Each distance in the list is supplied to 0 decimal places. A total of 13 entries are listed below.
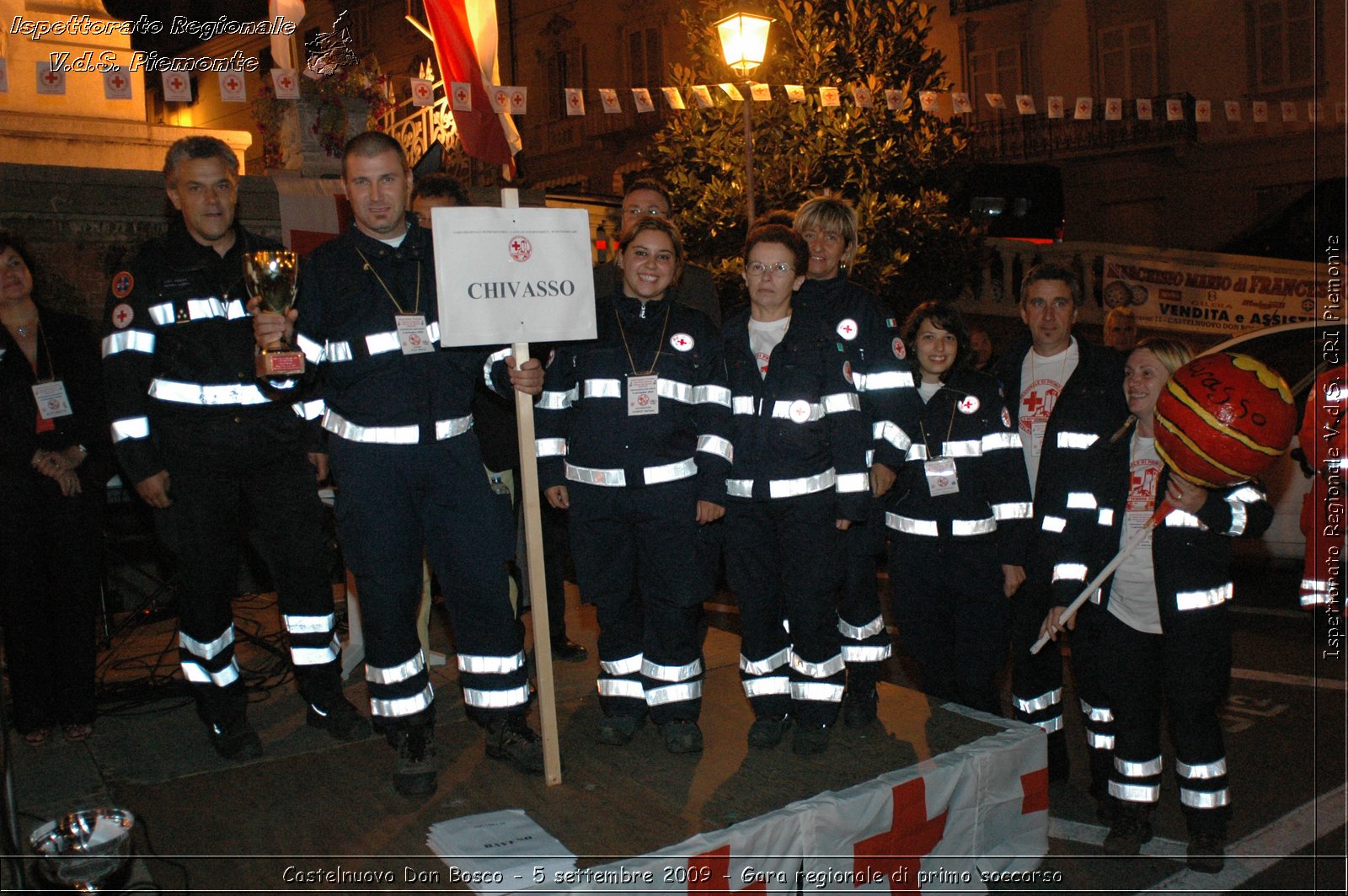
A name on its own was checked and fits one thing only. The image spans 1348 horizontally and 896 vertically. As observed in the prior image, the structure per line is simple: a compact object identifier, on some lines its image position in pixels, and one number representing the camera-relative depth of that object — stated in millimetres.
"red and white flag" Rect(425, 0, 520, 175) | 7055
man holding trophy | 4242
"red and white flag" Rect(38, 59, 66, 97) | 6578
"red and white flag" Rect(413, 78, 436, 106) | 8328
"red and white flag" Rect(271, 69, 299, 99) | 7852
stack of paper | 3178
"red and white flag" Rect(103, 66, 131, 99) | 6996
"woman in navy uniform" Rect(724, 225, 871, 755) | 4254
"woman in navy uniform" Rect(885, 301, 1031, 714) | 4578
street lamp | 9594
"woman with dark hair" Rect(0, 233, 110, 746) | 4613
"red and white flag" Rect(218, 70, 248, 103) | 7246
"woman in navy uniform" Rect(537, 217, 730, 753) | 4246
